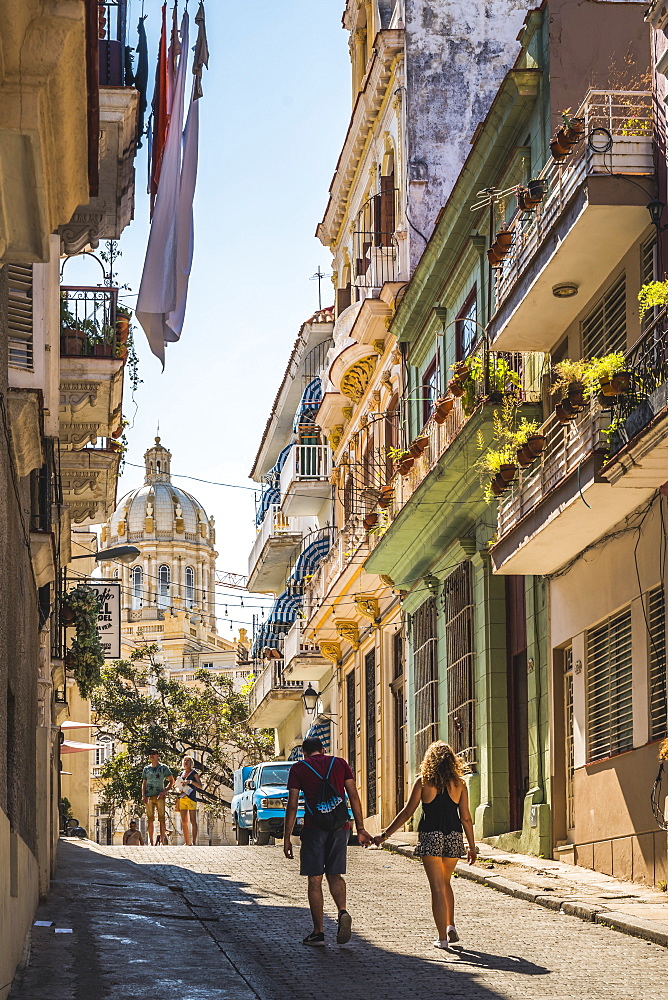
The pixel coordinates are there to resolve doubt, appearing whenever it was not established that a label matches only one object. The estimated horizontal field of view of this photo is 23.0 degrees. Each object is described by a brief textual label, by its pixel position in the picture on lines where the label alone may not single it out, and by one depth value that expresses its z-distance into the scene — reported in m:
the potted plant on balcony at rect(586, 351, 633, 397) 14.18
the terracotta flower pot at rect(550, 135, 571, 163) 15.80
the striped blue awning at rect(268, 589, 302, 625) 42.16
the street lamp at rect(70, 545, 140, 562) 22.65
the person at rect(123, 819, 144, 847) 37.22
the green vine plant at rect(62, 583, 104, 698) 20.08
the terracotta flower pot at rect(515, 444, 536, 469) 17.34
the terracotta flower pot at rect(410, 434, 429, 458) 23.52
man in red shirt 12.06
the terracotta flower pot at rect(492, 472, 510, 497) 18.28
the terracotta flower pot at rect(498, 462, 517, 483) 18.08
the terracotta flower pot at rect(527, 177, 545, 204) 17.08
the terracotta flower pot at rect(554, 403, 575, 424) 15.51
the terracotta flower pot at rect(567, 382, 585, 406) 15.33
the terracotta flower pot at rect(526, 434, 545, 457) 17.09
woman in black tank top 11.70
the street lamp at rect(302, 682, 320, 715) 36.78
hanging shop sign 25.80
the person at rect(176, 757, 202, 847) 29.72
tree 63.22
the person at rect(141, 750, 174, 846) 28.31
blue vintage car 26.66
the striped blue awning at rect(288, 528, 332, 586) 37.78
